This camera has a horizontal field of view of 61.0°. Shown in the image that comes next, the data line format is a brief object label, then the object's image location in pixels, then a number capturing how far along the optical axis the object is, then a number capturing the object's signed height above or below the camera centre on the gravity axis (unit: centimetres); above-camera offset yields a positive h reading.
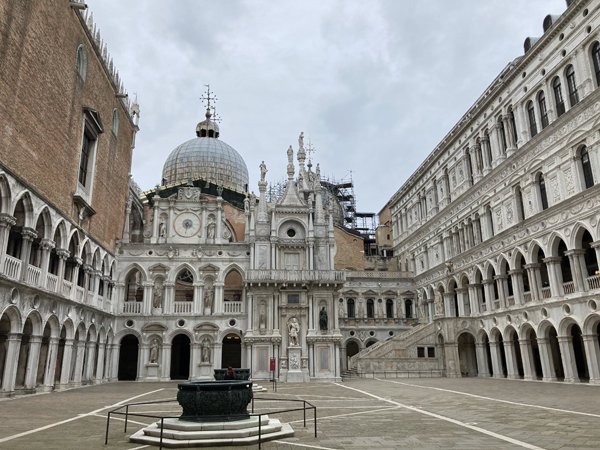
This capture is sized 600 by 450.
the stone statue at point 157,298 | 3569 +433
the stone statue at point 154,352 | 3453 +64
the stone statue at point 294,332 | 3438 +181
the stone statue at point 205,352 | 3475 +59
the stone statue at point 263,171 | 3870 +1407
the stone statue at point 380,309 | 4634 +438
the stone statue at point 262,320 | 3481 +266
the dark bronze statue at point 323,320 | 3491 +258
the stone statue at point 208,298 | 3597 +432
